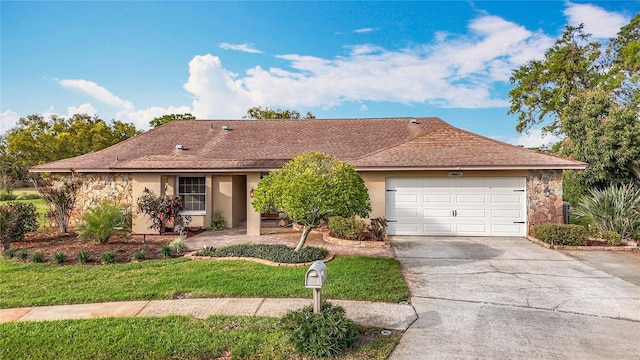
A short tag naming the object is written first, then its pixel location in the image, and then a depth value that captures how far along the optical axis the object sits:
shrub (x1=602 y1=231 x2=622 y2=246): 9.58
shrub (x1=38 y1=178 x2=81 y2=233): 11.80
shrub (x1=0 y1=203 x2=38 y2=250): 9.23
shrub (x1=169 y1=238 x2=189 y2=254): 8.85
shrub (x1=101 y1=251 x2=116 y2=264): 7.90
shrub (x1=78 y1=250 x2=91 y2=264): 7.89
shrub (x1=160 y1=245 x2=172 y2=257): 8.47
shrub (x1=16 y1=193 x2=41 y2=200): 26.73
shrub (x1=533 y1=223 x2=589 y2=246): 9.65
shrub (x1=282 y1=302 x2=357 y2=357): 3.82
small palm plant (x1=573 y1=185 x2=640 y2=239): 10.17
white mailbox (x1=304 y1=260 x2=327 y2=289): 4.07
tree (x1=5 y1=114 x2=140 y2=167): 26.77
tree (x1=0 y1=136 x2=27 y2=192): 34.22
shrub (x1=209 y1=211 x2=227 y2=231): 12.93
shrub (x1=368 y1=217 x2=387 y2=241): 10.36
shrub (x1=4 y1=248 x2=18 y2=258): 8.34
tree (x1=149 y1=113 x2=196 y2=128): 28.52
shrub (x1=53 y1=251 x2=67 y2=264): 7.84
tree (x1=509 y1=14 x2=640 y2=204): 12.16
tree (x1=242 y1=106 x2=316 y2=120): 31.27
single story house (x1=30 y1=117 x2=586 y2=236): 11.41
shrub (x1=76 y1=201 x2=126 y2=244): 9.48
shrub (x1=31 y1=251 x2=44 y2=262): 7.94
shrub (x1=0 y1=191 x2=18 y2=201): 25.30
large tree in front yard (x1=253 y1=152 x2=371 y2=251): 7.48
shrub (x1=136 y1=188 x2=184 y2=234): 11.25
